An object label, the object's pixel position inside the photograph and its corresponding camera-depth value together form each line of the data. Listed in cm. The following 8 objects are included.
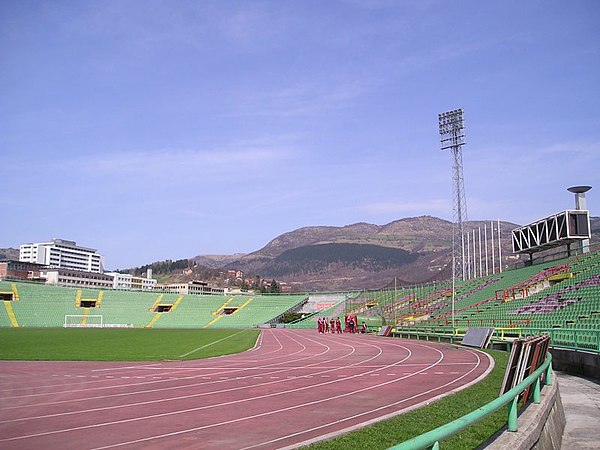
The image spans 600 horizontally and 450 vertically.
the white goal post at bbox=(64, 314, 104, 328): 6638
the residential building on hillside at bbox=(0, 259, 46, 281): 10138
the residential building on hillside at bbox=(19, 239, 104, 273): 19762
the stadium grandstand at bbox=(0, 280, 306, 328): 6812
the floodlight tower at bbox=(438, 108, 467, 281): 5791
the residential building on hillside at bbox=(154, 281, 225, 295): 17718
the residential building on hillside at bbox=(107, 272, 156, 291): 16762
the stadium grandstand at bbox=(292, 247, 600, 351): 2515
